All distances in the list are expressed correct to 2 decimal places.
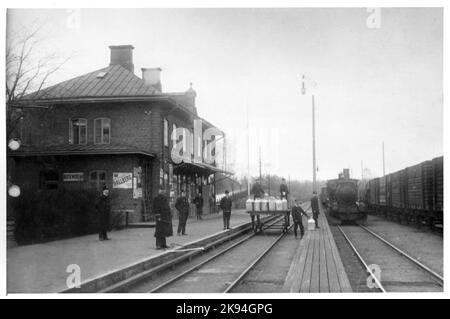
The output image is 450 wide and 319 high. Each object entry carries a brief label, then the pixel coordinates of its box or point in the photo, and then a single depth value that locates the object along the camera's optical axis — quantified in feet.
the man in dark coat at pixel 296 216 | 66.54
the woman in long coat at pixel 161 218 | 46.62
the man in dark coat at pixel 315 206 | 75.53
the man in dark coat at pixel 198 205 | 98.17
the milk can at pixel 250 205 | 71.87
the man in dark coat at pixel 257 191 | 74.54
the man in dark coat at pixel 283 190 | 74.38
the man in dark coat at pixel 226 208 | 71.05
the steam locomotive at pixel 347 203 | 94.07
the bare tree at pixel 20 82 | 37.45
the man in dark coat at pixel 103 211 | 53.42
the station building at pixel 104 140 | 82.17
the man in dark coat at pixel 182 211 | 61.82
